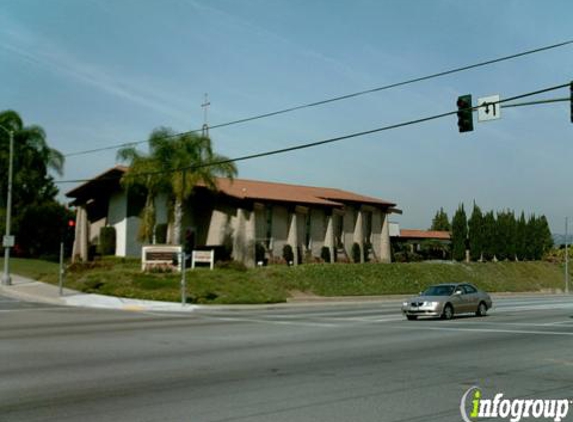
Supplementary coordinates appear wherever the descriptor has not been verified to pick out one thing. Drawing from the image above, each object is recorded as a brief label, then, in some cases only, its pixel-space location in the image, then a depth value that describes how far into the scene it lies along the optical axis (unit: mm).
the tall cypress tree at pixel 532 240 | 75062
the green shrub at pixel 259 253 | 48688
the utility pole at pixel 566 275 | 67419
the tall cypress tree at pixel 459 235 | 67312
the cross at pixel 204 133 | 44719
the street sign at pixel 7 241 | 38188
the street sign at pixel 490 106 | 18828
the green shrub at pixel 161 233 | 47719
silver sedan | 24672
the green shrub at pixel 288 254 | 49906
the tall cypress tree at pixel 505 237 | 70562
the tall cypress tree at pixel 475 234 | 67938
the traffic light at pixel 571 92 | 17988
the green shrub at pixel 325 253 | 52938
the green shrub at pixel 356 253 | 55856
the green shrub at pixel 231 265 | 42938
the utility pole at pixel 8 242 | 38281
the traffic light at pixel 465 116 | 19219
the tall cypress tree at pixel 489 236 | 68750
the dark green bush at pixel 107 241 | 49500
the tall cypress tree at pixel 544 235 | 77438
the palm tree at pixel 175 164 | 42906
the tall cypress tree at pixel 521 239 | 72875
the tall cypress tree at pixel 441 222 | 108438
